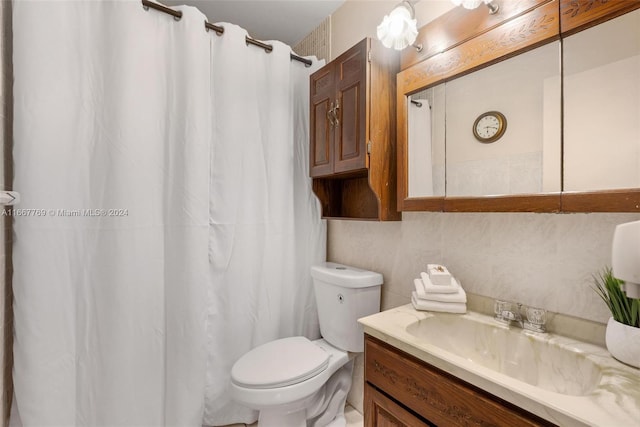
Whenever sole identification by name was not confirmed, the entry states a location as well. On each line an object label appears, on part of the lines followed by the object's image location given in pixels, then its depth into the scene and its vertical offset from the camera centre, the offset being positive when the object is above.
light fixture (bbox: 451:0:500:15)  0.91 +0.68
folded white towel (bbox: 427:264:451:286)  1.06 -0.22
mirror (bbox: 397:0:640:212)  0.72 +0.33
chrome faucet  0.91 -0.33
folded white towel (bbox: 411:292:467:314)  1.05 -0.33
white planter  0.68 -0.31
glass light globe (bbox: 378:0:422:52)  1.09 +0.71
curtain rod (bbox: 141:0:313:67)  1.34 +0.96
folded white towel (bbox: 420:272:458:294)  1.05 -0.27
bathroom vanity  0.60 -0.41
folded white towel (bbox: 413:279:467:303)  1.04 -0.29
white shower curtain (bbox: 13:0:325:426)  1.15 +0.01
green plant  0.70 -0.22
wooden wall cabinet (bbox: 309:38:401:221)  1.26 +0.45
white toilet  1.20 -0.67
